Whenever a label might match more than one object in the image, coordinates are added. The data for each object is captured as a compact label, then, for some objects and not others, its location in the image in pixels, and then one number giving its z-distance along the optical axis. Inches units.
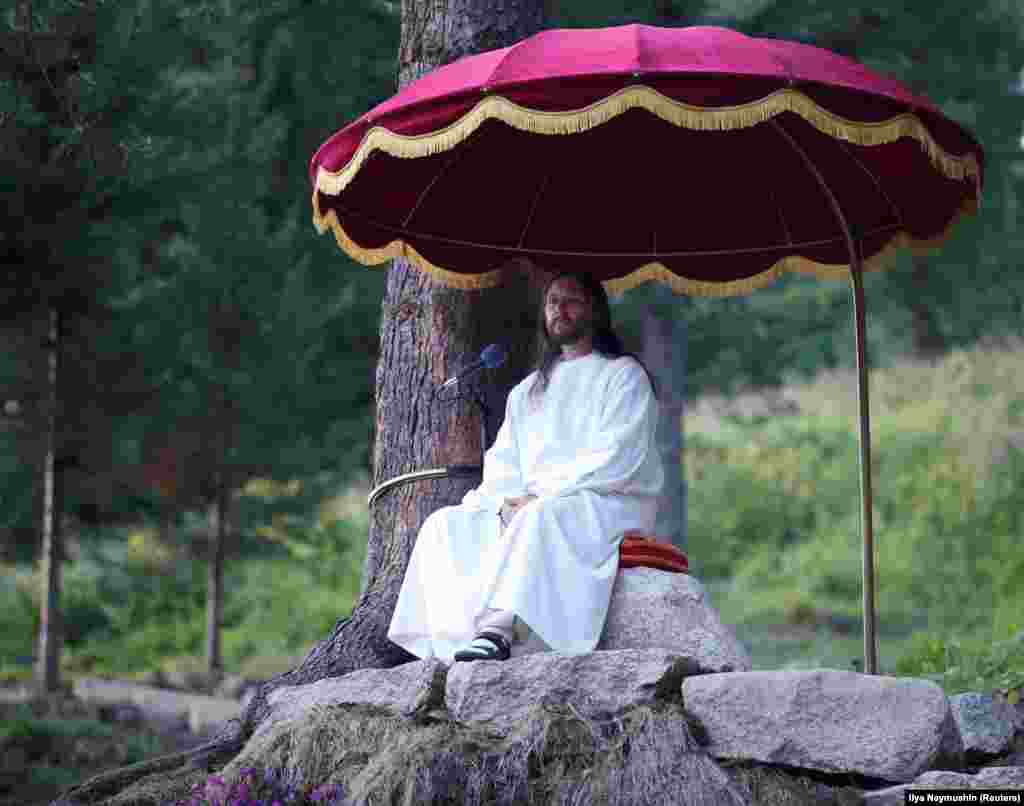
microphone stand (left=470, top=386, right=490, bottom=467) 301.5
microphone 288.2
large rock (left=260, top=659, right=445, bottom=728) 240.2
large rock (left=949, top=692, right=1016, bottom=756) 227.5
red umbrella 231.8
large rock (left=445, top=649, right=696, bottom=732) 228.1
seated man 248.7
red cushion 260.5
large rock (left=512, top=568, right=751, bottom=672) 246.5
